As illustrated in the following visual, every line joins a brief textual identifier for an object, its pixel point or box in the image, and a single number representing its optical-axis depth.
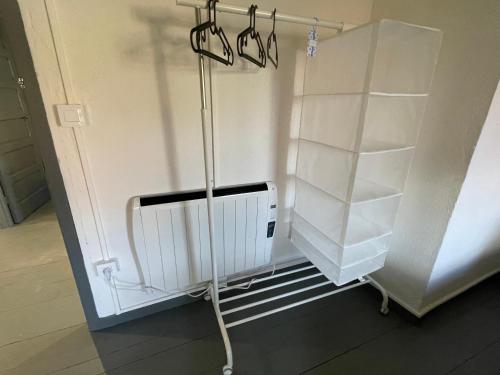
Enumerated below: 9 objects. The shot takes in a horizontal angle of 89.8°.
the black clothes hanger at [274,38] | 0.95
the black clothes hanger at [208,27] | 0.84
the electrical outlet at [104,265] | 1.26
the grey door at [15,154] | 2.42
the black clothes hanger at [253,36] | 0.91
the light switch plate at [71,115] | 0.99
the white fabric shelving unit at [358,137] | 1.00
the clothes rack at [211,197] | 0.88
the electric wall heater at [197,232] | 1.24
